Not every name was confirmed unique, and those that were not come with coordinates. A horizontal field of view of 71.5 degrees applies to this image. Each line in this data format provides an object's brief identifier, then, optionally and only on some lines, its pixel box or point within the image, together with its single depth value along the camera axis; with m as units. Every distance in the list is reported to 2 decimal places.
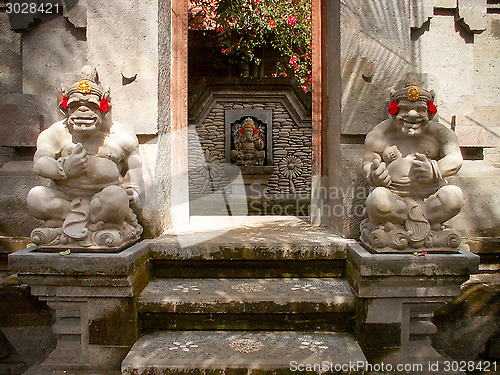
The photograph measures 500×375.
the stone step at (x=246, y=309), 2.15
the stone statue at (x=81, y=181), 2.13
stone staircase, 1.88
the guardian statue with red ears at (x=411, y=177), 2.14
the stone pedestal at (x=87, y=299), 2.05
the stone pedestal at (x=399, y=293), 2.08
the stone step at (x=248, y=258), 2.46
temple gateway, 2.09
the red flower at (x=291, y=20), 10.09
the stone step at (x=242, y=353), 1.83
